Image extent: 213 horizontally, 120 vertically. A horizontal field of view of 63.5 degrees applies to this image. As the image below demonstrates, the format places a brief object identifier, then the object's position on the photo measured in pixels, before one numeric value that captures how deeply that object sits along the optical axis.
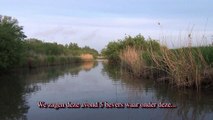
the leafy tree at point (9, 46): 13.08
